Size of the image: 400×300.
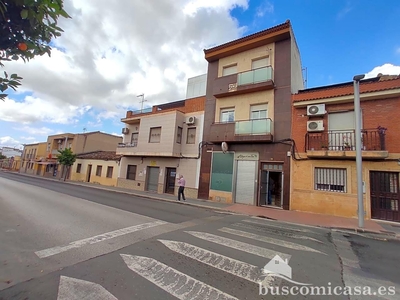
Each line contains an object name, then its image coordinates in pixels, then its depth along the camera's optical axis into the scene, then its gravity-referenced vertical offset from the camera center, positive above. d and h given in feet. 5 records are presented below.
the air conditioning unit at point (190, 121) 53.83 +15.39
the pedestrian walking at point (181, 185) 42.66 -1.68
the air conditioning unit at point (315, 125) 37.09 +11.57
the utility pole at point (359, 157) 26.18 +4.61
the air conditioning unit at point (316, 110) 37.19 +14.51
